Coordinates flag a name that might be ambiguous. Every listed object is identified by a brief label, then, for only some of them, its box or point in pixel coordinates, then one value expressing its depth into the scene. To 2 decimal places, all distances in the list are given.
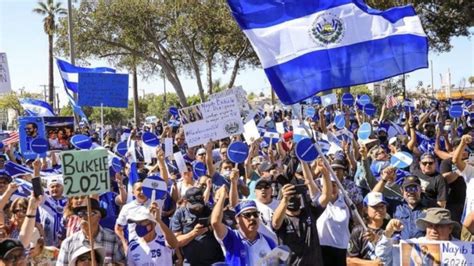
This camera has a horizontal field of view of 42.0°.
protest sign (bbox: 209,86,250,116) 12.02
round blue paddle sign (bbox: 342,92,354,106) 16.33
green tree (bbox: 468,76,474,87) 75.62
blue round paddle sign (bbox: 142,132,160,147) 9.55
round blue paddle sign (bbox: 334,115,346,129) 12.55
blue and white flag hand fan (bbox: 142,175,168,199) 6.30
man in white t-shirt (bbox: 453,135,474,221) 7.12
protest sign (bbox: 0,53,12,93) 12.85
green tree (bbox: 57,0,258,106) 27.80
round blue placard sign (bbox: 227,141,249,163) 7.67
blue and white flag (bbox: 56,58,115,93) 14.38
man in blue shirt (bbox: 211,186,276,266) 4.81
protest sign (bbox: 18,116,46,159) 10.17
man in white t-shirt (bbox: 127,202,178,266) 5.14
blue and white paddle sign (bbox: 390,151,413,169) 7.66
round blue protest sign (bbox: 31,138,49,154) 9.21
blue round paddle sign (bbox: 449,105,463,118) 14.62
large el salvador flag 6.11
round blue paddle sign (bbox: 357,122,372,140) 10.63
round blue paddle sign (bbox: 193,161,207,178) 8.47
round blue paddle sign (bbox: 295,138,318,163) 5.62
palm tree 43.03
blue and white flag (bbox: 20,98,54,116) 13.50
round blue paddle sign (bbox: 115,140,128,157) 11.03
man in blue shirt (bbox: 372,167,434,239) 5.55
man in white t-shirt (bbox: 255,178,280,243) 5.50
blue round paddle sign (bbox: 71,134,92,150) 9.62
